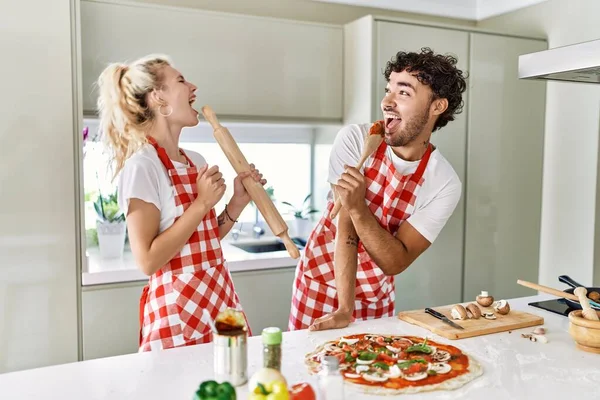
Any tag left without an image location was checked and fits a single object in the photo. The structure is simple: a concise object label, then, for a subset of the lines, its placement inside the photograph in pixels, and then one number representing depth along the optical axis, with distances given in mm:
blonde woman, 1657
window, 2986
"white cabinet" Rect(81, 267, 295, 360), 2379
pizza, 1215
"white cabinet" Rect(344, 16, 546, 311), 2957
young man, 1889
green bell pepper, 946
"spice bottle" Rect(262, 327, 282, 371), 1165
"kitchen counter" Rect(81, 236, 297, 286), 2375
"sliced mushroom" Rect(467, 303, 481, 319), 1668
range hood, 1483
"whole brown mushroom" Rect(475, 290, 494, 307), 1780
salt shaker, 1045
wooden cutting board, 1557
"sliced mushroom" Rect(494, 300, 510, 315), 1718
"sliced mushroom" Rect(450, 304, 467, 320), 1653
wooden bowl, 1424
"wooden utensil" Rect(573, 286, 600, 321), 1462
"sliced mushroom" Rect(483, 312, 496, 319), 1681
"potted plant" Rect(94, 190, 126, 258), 2715
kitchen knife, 1593
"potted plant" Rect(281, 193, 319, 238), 3379
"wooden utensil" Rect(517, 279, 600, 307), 1631
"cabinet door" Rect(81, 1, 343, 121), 2463
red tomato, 1027
